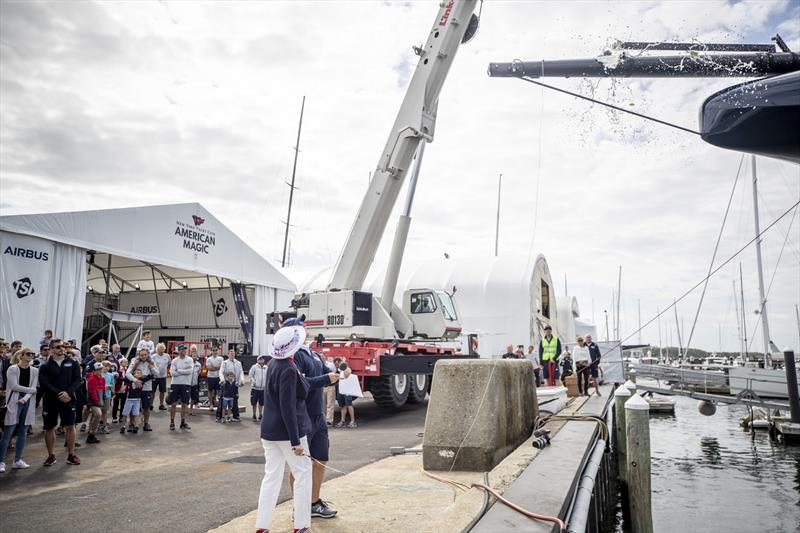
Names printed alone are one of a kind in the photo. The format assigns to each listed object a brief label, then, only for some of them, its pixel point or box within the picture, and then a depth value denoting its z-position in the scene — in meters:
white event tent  14.20
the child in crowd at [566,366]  16.11
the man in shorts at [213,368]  14.02
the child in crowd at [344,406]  11.84
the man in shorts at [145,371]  11.15
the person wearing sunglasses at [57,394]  7.86
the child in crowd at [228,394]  12.80
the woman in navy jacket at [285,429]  4.30
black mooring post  15.66
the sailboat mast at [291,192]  37.50
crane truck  13.17
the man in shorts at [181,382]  11.65
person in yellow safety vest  14.36
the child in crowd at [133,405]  10.98
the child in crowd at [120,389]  11.75
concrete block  6.09
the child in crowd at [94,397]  9.72
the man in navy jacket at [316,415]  4.79
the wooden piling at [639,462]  6.70
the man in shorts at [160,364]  11.88
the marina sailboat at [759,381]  18.14
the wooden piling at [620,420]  9.80
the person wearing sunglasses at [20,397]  7.73
